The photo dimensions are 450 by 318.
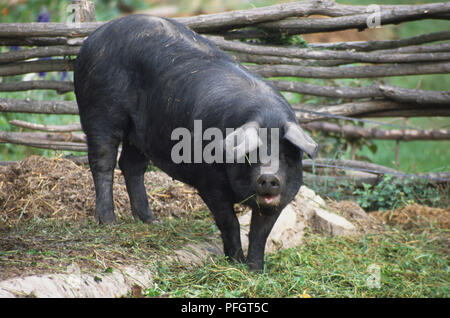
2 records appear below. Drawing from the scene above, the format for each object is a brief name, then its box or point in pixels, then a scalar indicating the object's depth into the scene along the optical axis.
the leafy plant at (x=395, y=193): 11.43
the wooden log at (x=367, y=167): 11.54
